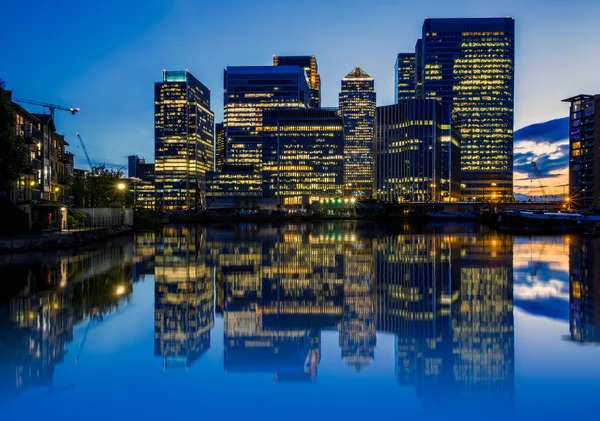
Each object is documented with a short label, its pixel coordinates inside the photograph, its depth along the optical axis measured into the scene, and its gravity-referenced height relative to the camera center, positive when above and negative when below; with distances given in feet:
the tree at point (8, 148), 127.65 +15.31
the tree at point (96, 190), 281.95 +10.98
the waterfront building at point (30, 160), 172.61 +17.58
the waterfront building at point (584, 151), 571.28 +71.72
